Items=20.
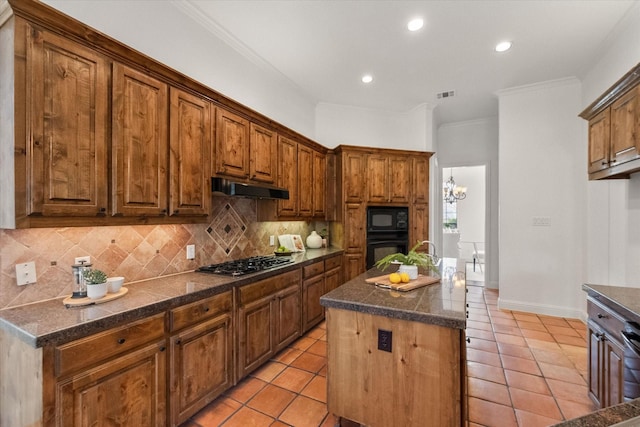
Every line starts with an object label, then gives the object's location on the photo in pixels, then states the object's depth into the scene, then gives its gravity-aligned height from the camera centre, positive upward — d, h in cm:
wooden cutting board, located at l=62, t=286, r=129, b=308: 157 -51
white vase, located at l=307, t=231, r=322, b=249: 430 -43
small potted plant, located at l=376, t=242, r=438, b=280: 215 -38
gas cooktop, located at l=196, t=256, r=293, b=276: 246 -52
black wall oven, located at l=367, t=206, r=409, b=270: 446 -29
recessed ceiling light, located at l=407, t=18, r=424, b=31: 274 +188
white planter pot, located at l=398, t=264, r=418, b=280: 215 -44
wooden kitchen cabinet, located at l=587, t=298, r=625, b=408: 167 -92
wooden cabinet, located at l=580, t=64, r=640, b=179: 196 +66
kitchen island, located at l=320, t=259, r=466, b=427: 151 -84
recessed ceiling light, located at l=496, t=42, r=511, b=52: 312 +189
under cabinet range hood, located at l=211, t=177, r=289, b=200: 241 +22
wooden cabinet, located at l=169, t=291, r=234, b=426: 179 -99
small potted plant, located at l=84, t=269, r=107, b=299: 164 -42
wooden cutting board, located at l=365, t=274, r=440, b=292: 196 -52
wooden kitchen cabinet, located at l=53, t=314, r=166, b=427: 129 -86
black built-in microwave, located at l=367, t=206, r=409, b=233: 449 -9
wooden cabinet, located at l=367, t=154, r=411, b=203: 446 +55
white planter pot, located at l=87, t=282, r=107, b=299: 163 -46
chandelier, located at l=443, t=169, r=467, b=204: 832 +62
